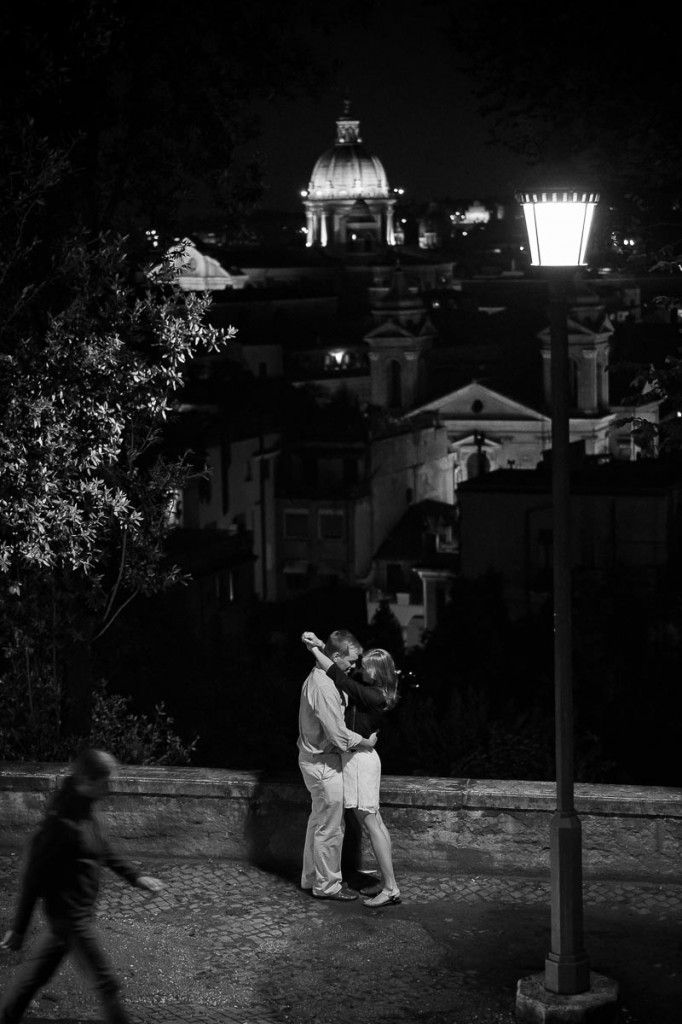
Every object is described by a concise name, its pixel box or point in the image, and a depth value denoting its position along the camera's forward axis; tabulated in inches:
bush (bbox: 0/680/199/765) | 486.9
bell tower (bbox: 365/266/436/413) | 3634.4
